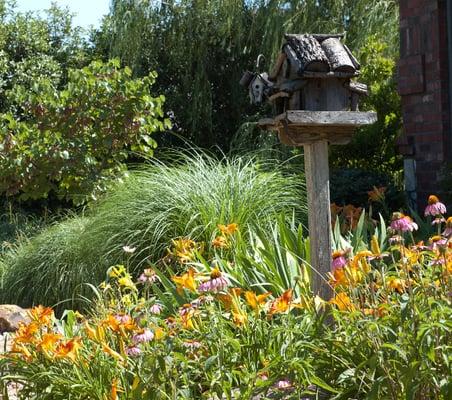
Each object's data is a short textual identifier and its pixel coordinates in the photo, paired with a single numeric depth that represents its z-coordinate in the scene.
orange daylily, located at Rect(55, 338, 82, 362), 3.65
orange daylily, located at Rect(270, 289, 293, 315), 3.70
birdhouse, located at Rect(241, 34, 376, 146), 4.50
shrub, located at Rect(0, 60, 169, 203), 9.85
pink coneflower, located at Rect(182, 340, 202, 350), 3.71
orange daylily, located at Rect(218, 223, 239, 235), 4.84
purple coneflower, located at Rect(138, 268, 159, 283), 4.20
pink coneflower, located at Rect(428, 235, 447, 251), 3.64
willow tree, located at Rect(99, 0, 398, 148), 14.59
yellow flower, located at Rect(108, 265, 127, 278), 4.60
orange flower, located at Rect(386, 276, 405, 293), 3.86
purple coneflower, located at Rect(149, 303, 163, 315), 4.25
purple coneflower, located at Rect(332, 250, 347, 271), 3.72
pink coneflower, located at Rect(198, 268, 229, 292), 3.62
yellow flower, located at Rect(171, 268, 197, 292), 3.96
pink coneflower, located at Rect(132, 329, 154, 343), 3.55
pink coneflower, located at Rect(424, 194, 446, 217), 3.82
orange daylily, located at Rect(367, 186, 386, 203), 6.52
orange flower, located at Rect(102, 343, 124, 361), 3.67
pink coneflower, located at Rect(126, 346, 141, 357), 3.56
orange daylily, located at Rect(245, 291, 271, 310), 3.77
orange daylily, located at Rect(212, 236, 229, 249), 4.80
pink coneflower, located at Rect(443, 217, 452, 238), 3.76
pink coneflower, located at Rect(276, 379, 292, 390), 3.54
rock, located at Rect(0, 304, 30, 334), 7.05
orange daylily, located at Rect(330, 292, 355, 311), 3.77
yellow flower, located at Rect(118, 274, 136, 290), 4.43
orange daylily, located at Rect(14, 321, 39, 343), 3.87
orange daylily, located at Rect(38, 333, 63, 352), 3.77
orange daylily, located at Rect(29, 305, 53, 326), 3.98
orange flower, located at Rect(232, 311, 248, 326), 3.78
